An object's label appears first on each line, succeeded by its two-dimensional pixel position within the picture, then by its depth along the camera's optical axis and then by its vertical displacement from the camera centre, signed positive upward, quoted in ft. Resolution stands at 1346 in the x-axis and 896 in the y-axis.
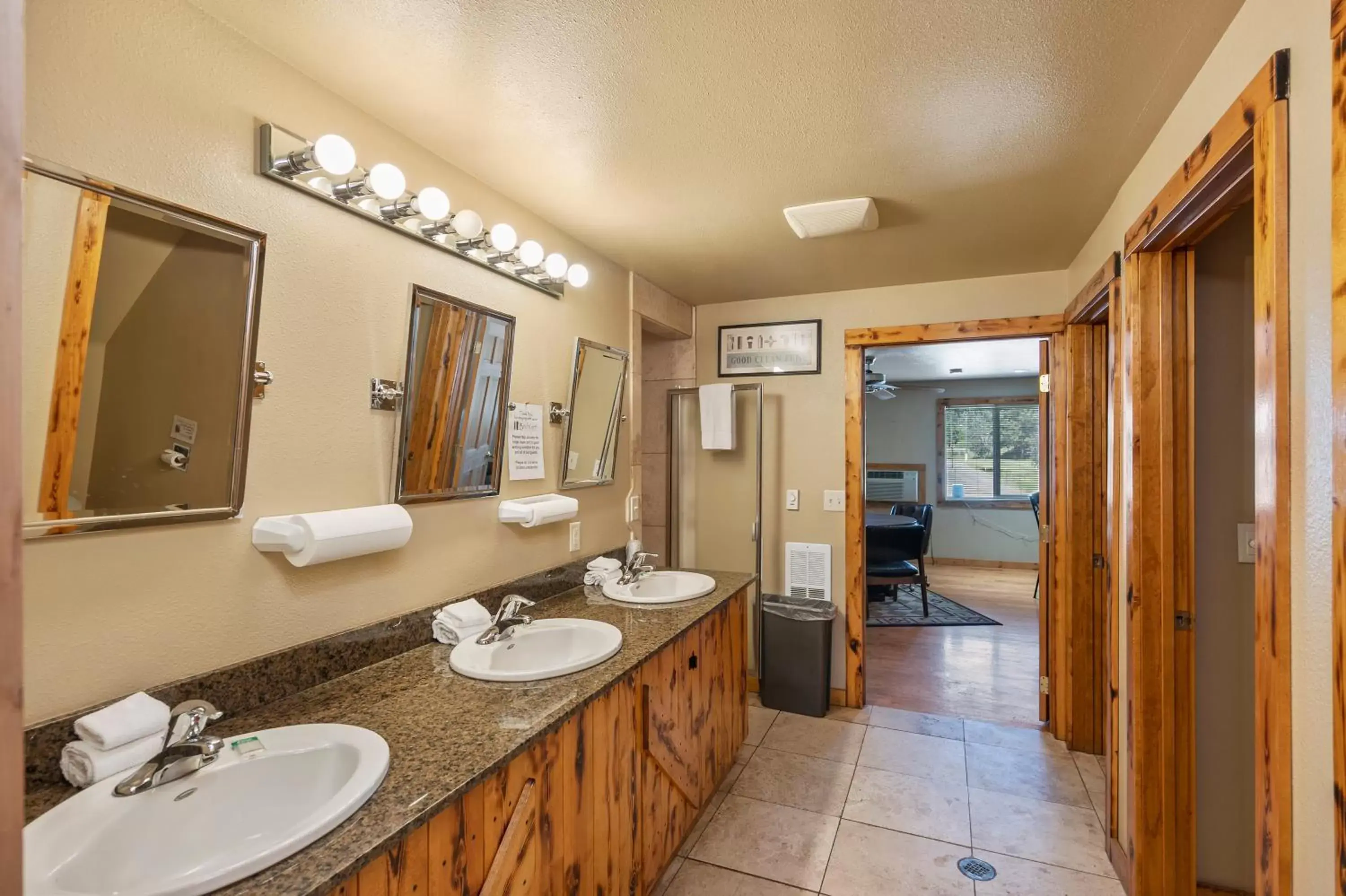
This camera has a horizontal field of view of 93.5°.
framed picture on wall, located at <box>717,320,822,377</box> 11.45 +2.26
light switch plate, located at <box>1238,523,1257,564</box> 5.74 -0.53
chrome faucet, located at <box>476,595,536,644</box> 5.88 -1.51
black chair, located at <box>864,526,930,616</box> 16.43 -2.11
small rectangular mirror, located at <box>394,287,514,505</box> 5.85 +0.61
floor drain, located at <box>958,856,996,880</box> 6.63 -4.16
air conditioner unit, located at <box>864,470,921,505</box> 24.47 -0.44
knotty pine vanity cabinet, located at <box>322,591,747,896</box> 3.66 -2.53
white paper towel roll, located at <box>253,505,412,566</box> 4.58 -0.57
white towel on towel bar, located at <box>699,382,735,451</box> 11.51 +0.96
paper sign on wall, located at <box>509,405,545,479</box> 7.23 +0.25
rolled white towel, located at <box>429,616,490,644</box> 5.97 -1.62
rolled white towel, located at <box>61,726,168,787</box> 3.39 -1.69
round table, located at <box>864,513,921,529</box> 16.60 -1.26
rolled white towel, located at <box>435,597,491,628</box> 6.02 -1.47
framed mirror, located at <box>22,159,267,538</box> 3.47 +0.59
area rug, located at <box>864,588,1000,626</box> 16.51 -3.76
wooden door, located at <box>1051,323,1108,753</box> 9.22 -0.83
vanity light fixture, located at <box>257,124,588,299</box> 4.58 +2.19
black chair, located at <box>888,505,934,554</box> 18.07 -1.19
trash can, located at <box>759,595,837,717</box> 10.50 -3.11
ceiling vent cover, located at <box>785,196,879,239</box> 7.07 +2.95
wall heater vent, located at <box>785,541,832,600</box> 11.19 -1.75
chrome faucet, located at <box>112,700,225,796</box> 3.36 -1.67
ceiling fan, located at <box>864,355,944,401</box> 18.65 +2.85
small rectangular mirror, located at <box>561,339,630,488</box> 8.30 +0.68
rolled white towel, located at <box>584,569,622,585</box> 8.46 -1.49
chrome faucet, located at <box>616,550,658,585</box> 8.52 -1.45
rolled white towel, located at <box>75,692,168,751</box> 3.45 -1.52
